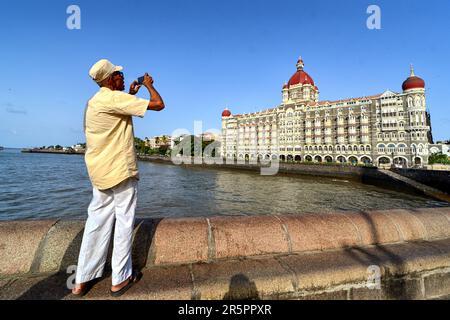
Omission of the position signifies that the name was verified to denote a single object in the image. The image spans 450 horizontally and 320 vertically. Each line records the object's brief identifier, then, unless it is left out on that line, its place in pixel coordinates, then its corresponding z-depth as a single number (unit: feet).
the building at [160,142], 391.53
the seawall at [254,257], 5.57
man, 5.52
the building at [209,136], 328.92
